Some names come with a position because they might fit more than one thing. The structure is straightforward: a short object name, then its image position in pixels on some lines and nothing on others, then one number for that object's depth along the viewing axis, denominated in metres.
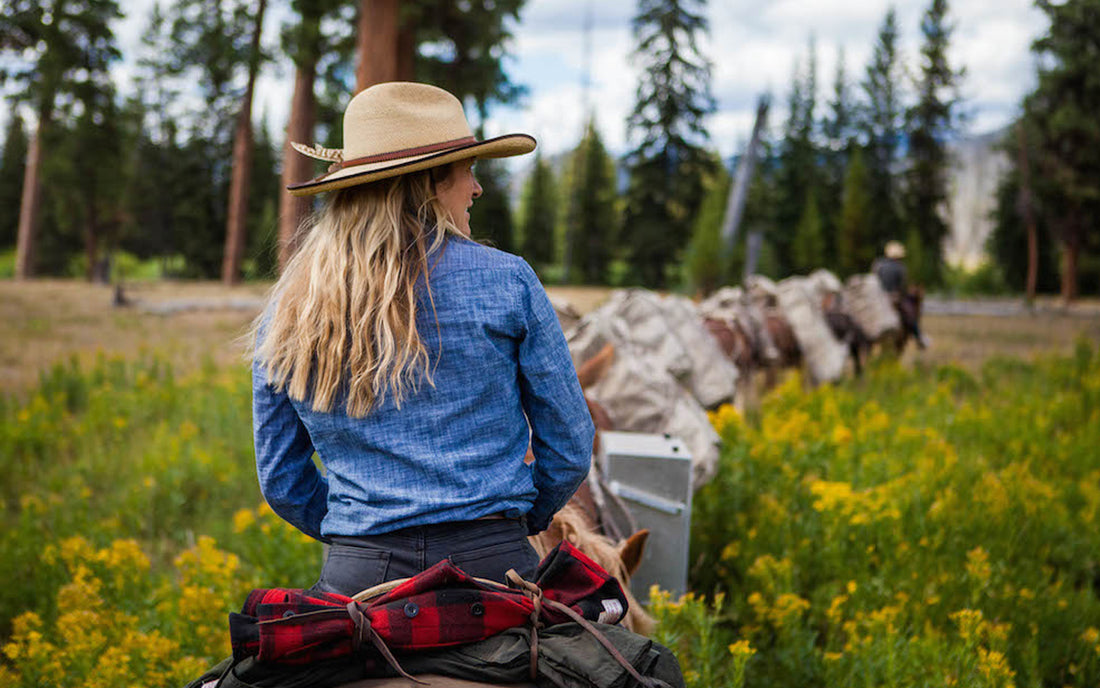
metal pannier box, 3.99
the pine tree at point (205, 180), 44.28
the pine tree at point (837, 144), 52.06
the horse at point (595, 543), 2.92
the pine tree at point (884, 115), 52.22
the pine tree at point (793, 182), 49.00
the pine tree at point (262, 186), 47.50
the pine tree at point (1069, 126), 30.83
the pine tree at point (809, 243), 42.75
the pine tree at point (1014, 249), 48.09
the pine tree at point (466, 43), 10.64
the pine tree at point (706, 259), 22.09
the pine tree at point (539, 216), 62.47
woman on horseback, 1.91
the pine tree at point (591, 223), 54.09
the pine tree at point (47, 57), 16.30
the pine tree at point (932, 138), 49.19
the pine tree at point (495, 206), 39.19
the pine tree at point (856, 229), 42.94
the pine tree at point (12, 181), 48.09
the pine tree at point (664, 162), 40.56
